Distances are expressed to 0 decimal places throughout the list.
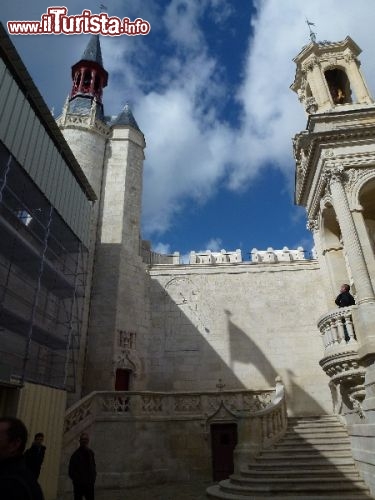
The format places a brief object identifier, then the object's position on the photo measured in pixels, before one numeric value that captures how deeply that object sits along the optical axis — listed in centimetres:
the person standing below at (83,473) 627
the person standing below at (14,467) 183
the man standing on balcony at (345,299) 856
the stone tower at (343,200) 776
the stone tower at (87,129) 1781
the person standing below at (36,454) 593
